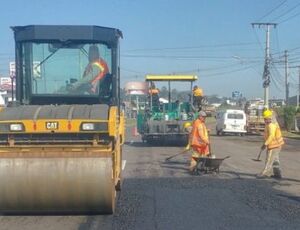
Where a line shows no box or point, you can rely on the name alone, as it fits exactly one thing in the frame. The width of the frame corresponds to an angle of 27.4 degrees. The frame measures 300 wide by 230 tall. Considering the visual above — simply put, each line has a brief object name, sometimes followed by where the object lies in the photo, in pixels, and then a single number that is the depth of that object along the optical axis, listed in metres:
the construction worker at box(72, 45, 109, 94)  10.39
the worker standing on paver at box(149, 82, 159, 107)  28.88
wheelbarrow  15.15
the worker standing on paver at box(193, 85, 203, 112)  28.20
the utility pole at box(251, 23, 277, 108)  59.02
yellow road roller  8.63
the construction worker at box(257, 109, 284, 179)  14.88
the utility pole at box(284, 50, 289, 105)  74.55
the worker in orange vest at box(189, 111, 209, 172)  15.82
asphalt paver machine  27.28
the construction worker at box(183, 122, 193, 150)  26.10
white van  45.12
